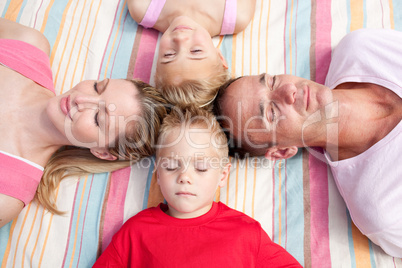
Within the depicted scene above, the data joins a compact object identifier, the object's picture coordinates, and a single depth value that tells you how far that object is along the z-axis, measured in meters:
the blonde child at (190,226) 1.38
